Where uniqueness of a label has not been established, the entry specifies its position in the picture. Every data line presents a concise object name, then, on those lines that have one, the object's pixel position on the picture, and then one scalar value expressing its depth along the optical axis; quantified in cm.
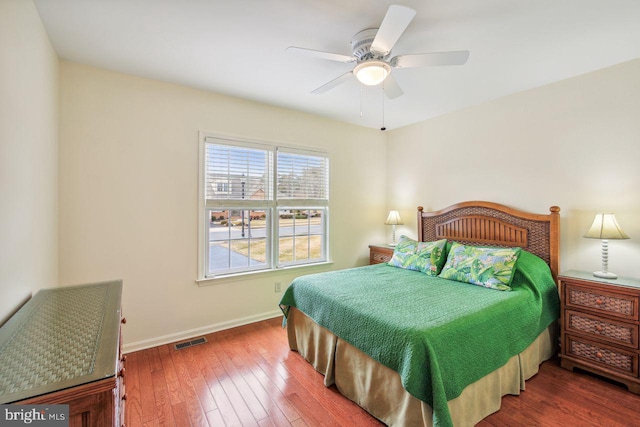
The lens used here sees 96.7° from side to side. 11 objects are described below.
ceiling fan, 169
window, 315
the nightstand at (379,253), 393
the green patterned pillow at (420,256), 296
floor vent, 281
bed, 162
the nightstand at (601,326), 213
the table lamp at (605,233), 230
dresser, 86
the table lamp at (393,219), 414
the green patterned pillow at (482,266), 244
